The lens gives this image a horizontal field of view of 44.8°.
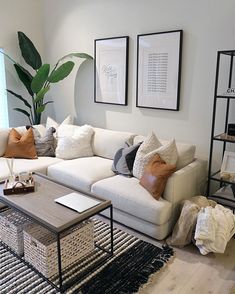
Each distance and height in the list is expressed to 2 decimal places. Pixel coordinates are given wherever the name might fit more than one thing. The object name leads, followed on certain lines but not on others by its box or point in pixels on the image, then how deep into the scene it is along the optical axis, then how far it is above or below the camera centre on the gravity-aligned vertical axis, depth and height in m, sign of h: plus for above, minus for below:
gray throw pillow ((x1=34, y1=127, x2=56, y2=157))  3.74 -0.74
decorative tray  2.38 -0.83
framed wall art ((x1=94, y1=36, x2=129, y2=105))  3.68 +0.23
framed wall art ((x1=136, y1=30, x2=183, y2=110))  3.18 +0.22
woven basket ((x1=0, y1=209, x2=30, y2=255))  2.34 -1.16
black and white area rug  1.99 -1.37
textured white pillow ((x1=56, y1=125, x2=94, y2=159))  3.64 -0.70
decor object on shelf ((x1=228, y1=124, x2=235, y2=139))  2.72 -0.38
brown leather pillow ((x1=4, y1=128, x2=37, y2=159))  3.61 -0.75
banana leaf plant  4.02 +0.17
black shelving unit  2.66 -0.52
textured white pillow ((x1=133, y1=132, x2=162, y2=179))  2.88 -0.64
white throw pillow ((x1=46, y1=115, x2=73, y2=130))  4.06 -0.50
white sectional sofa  2.53 -0.94
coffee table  1.95 -0.90
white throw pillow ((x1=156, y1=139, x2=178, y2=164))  2.77 -0.61
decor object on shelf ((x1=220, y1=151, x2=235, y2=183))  2.68 -0.73
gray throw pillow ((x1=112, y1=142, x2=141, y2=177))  3.07 -0.77
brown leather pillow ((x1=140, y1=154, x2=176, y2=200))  2.57 -0.79
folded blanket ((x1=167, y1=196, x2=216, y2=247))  2.43 -1.15
